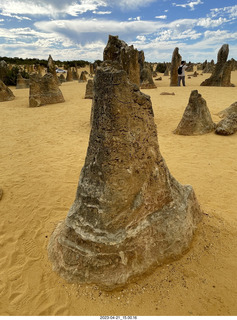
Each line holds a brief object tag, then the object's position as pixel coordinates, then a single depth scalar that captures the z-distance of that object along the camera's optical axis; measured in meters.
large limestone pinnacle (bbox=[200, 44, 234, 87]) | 14.87
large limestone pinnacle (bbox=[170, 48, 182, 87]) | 16.48
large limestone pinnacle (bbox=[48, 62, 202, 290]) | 2.05
